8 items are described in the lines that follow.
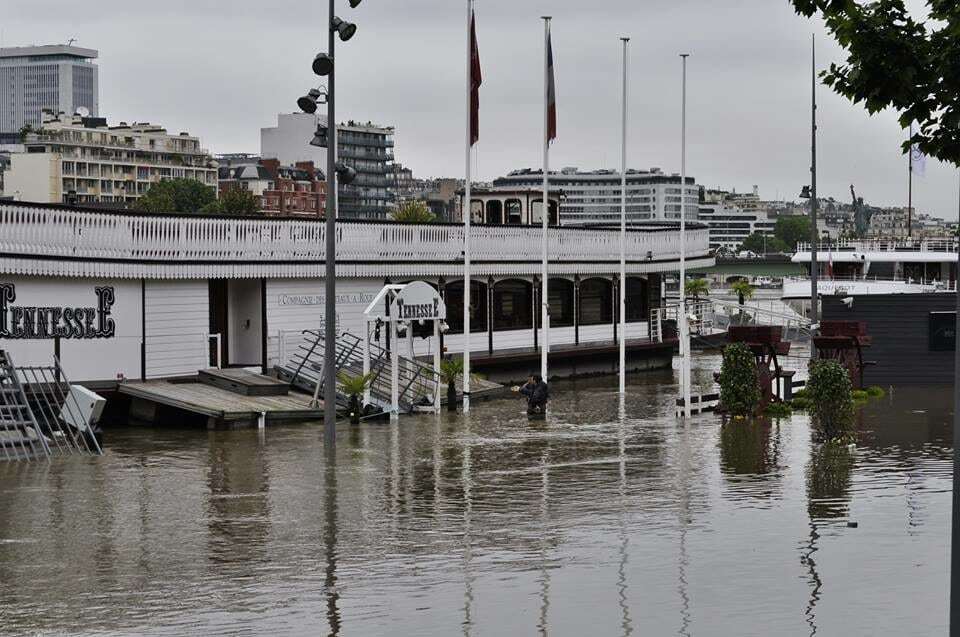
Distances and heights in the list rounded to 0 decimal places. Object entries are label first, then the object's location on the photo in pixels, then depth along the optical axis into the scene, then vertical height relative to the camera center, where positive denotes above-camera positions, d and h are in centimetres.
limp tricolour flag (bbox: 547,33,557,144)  4281 +497
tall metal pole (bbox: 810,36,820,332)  5159 +280
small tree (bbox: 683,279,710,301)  11586 -43
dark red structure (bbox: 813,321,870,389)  4306 -169
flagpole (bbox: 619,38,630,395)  4578 +152
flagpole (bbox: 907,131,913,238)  11039 +675
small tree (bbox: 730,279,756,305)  11825 -58
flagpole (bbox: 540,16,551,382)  4241 +376
